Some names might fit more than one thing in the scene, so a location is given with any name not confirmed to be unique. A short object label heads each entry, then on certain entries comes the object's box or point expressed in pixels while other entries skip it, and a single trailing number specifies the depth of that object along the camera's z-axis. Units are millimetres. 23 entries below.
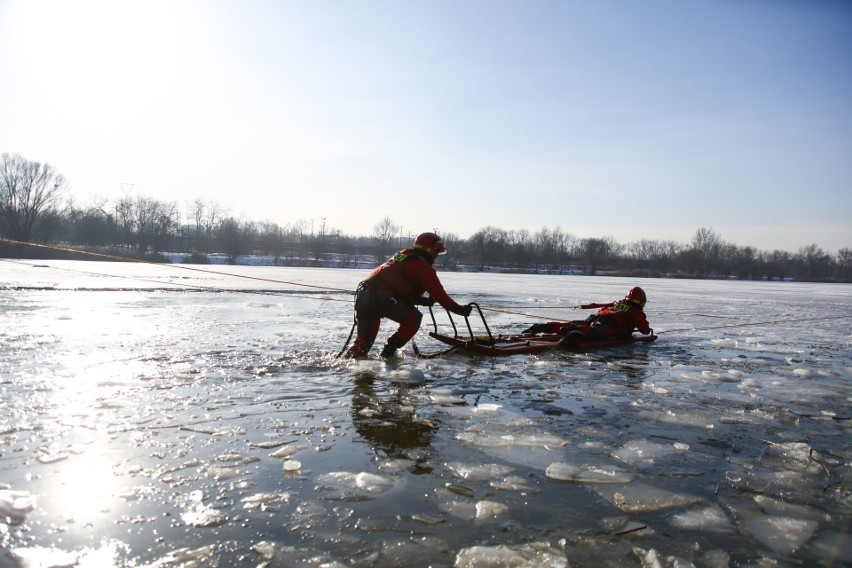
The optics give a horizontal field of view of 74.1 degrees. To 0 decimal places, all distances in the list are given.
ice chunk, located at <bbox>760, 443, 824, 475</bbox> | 3287
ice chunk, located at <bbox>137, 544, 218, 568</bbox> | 2061
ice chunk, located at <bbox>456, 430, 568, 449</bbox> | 3572
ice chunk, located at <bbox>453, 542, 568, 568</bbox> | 2141
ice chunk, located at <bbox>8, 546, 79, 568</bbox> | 2041
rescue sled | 7070
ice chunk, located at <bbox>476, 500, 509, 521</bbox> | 2541
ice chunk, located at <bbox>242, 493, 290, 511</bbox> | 2561
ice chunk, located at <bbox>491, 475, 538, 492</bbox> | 2881
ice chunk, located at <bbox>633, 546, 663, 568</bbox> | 2160
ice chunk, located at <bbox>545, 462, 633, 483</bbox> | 3020
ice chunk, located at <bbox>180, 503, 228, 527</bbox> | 2389
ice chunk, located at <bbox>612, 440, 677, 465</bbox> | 3359
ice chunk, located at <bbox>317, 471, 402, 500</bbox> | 2732
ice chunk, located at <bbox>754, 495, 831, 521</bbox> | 2639
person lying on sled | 8545
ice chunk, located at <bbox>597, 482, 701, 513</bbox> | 2689
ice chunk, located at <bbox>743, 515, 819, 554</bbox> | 2350
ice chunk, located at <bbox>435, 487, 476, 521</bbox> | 2553
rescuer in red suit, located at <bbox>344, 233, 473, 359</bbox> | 6477
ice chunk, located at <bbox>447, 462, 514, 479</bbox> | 3029
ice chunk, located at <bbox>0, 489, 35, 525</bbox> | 2363
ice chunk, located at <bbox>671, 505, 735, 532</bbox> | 2488
